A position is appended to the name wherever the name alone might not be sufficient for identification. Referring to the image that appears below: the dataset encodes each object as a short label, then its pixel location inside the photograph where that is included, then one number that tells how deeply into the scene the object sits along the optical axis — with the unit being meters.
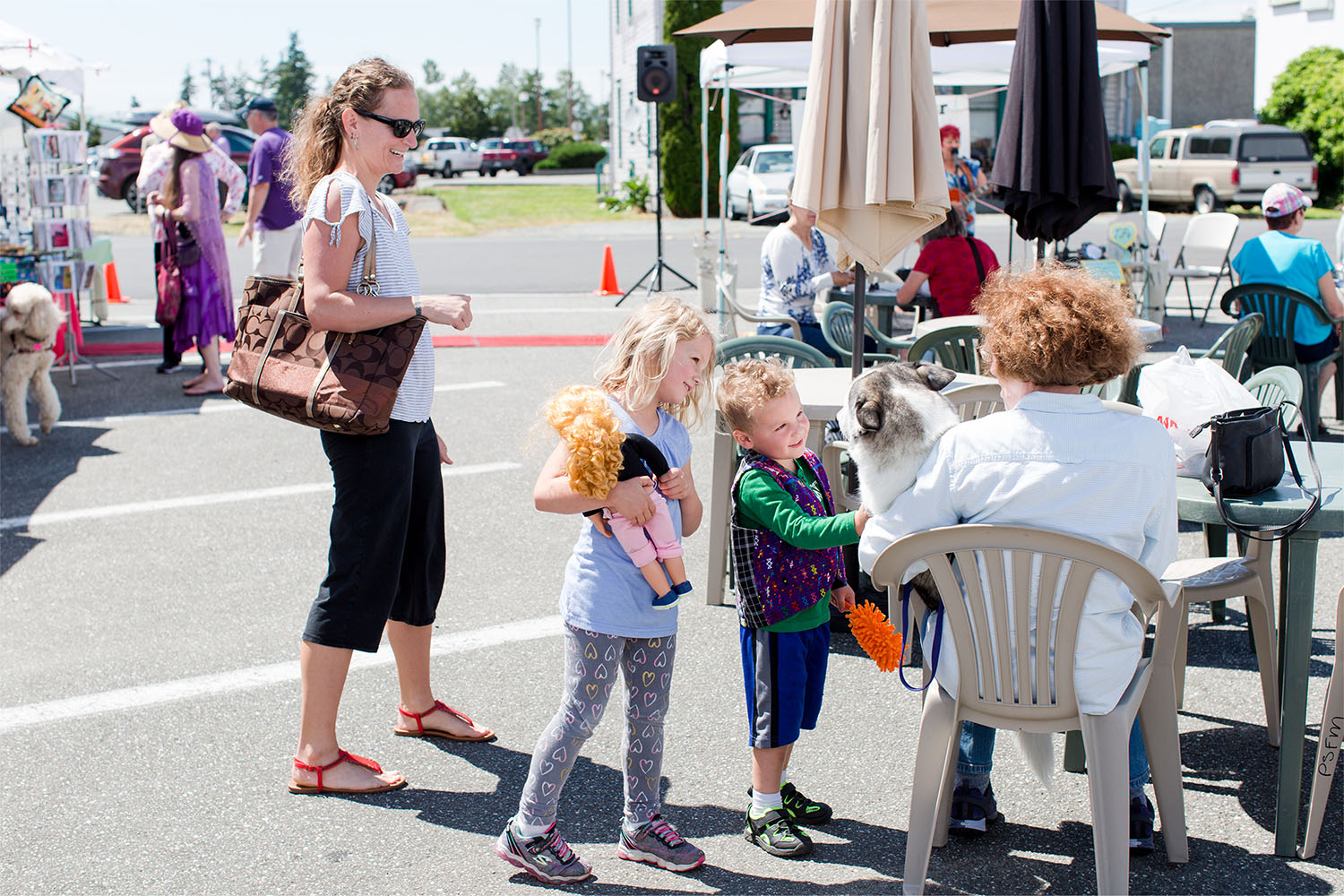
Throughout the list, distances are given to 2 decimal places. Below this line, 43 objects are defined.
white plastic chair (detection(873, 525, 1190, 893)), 2.53
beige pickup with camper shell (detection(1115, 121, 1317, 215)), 24.88
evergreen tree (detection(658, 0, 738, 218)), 26.22
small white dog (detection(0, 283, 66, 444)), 7.13
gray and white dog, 2.65
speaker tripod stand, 13.34
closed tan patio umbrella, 4.01
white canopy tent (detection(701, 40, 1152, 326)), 10.43
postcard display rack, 9.97
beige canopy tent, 8.83
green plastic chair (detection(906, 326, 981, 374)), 5.73
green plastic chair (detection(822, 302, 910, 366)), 6.57
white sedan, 24.27
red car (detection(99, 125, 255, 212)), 26.61
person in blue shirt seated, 6.80
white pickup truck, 48.50
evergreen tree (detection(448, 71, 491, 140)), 73.00
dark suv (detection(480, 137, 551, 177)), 50.94
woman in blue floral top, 6.76
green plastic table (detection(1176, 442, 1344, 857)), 2.90
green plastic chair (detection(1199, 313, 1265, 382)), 5.92
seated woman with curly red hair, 2.53
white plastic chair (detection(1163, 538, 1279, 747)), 3.31
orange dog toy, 2.86
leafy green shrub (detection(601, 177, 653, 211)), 29.08
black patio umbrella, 5.08
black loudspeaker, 13.93
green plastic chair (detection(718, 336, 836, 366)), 5.30
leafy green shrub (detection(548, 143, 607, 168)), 52.84
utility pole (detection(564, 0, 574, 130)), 66.50
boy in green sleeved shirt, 2.94
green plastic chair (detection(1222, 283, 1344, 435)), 6.74
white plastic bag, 3.29
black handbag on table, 2.97
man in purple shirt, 8.55
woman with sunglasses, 3.10
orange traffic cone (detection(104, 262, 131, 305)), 14.19
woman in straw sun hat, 8.70
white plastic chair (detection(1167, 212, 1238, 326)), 13.32
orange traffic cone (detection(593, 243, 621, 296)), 14.77
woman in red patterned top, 7.16
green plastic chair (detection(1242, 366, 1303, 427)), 3.97
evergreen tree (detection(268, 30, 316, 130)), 86.38
